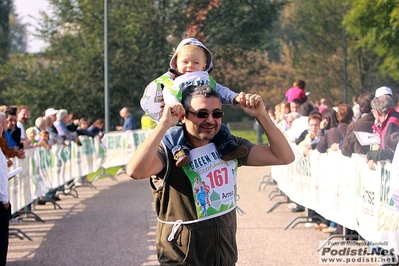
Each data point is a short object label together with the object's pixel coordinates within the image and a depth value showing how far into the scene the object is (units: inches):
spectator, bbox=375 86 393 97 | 417.8
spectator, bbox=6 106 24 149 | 550.3
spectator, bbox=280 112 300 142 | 603.4
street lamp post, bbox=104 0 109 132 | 1101.1
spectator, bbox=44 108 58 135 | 761.0
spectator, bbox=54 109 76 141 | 788.0
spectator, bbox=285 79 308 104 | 676.7
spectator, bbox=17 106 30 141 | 637.9
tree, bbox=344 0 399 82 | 928.3
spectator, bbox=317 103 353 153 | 475.8
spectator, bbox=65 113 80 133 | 825.5
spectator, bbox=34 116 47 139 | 697.1
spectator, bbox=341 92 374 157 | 413.7
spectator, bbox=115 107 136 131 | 1052.0
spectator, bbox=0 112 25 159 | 391.5
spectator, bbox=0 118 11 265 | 347.9
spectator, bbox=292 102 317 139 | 581.3
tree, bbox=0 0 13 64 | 2615.7
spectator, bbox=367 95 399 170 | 359.3
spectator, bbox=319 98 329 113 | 844.9
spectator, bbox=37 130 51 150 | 665.7
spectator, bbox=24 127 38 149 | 656.4
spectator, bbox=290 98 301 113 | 655.1
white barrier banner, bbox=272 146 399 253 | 340.5
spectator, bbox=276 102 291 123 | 685.4
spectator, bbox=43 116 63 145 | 715.4
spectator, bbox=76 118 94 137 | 933.8
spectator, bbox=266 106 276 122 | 937.5
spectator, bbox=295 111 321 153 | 515.5
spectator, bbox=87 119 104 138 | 989.8
